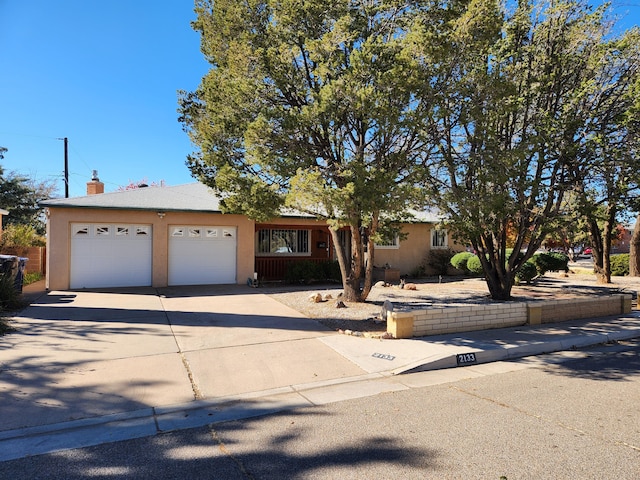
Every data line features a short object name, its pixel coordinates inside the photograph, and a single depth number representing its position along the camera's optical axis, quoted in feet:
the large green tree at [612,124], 32.65
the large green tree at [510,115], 26.81
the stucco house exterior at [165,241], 43.47
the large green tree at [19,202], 84.12
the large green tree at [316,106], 24.88
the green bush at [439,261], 63.46
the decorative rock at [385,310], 28.45
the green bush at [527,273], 51.29
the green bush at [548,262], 56.18
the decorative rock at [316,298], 37.60
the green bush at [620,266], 70.30
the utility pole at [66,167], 100.77
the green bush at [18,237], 56.18
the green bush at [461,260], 59.57
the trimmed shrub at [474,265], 56.08
